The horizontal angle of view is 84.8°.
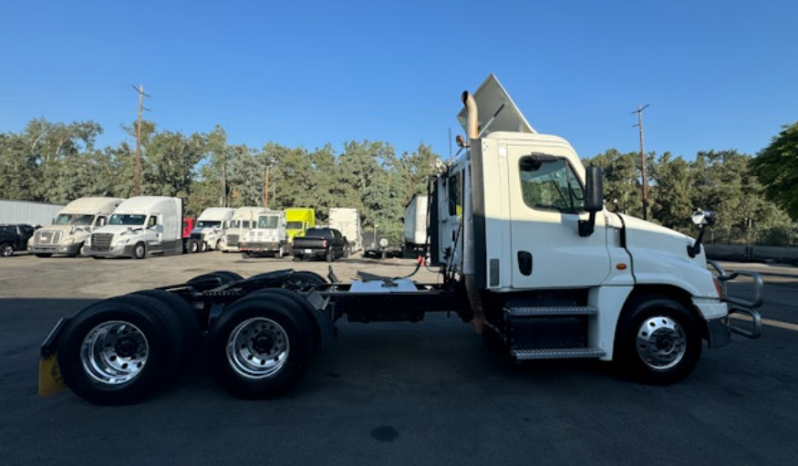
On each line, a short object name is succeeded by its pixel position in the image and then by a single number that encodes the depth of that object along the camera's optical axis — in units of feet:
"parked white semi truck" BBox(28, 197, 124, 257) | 70.95
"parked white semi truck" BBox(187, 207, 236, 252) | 100.01
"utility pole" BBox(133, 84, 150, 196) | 111.75
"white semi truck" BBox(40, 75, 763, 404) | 13.92
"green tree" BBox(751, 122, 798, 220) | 59.42
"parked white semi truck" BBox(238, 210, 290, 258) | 82.48
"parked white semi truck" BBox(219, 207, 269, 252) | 96.45
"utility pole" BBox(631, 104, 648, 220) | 108.78
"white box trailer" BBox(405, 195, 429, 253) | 45.24
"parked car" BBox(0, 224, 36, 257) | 76.18
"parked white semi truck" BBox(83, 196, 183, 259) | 69.41
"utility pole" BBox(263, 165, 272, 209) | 202.71
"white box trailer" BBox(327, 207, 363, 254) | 104.47
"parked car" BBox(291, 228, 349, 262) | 77.10
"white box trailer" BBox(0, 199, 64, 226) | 109.19
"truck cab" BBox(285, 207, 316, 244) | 100.49
